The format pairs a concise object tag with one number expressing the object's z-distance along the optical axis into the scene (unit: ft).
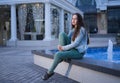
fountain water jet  14.31
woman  8.46
